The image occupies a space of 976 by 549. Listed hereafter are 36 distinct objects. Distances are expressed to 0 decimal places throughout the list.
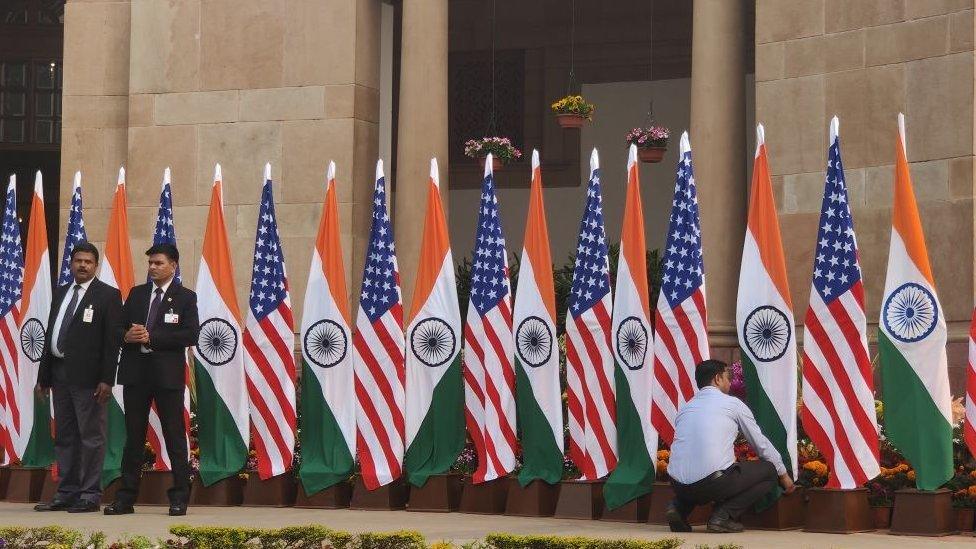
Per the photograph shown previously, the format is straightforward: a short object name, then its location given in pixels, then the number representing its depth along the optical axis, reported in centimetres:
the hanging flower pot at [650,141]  2133
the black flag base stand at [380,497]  1516
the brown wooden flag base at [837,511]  1276
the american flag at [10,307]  1695
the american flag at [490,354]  1484
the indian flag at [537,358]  1466
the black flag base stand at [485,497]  1484
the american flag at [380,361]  1523
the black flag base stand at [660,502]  1366
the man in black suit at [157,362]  1409
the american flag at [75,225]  1697
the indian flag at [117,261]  1645
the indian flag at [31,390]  1673
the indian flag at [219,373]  1568
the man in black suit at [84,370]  1433
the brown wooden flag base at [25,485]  1642
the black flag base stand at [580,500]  1427
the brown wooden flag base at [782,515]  1306
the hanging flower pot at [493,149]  2098
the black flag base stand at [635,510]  1388
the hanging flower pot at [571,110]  2162
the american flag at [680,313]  1394
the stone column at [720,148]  1898
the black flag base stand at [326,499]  1530
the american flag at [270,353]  1561
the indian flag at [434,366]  1520
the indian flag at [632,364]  1395
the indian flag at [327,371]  1545
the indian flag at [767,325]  1337
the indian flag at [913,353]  1280
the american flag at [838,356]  1303
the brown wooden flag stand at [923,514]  1255
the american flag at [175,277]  1590
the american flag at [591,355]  1443
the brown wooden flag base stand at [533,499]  1455
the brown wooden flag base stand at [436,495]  1497
